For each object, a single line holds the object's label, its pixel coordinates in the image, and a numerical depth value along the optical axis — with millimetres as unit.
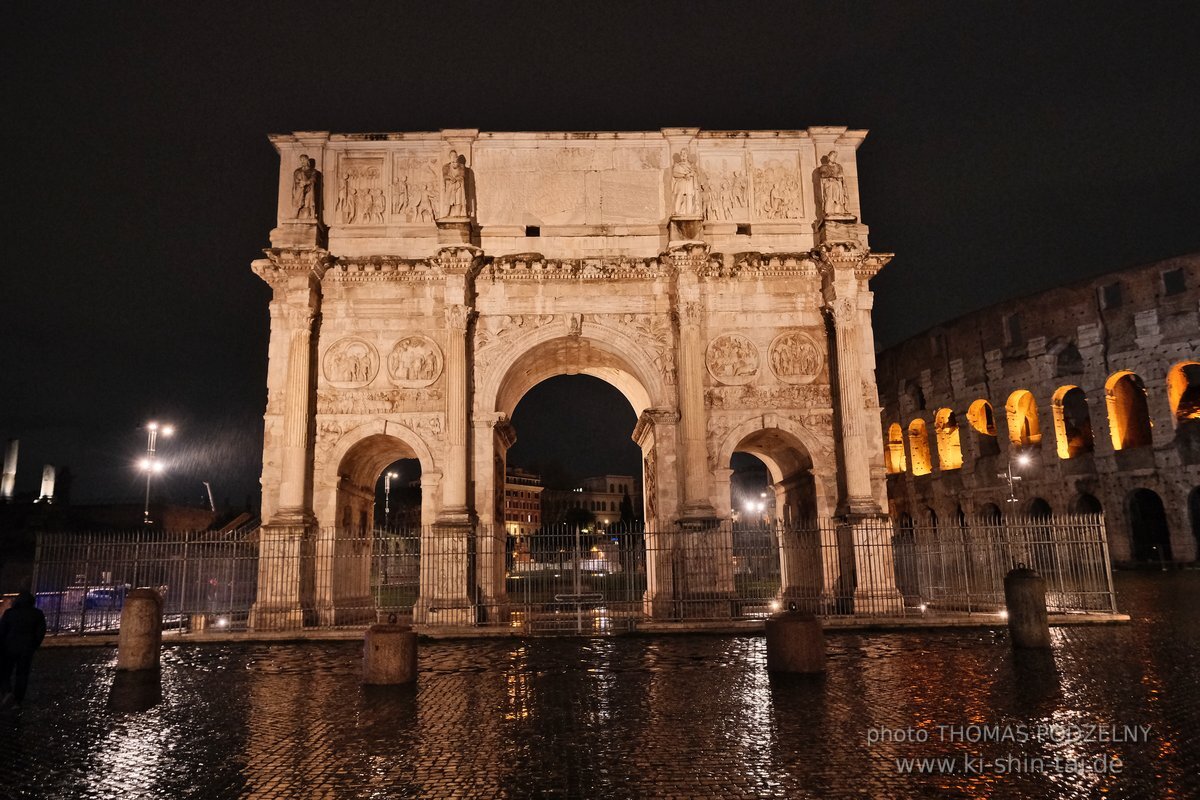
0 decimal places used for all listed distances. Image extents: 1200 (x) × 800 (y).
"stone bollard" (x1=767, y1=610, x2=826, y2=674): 9641
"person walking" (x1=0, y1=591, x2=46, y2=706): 8469
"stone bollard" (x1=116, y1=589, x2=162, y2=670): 10812
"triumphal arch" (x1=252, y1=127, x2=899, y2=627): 17984
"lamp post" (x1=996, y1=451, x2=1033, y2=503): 35719
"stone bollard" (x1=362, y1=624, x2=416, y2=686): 9500
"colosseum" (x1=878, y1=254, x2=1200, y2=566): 31328
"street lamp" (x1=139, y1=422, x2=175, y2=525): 23166
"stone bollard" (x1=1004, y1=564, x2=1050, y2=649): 11523
